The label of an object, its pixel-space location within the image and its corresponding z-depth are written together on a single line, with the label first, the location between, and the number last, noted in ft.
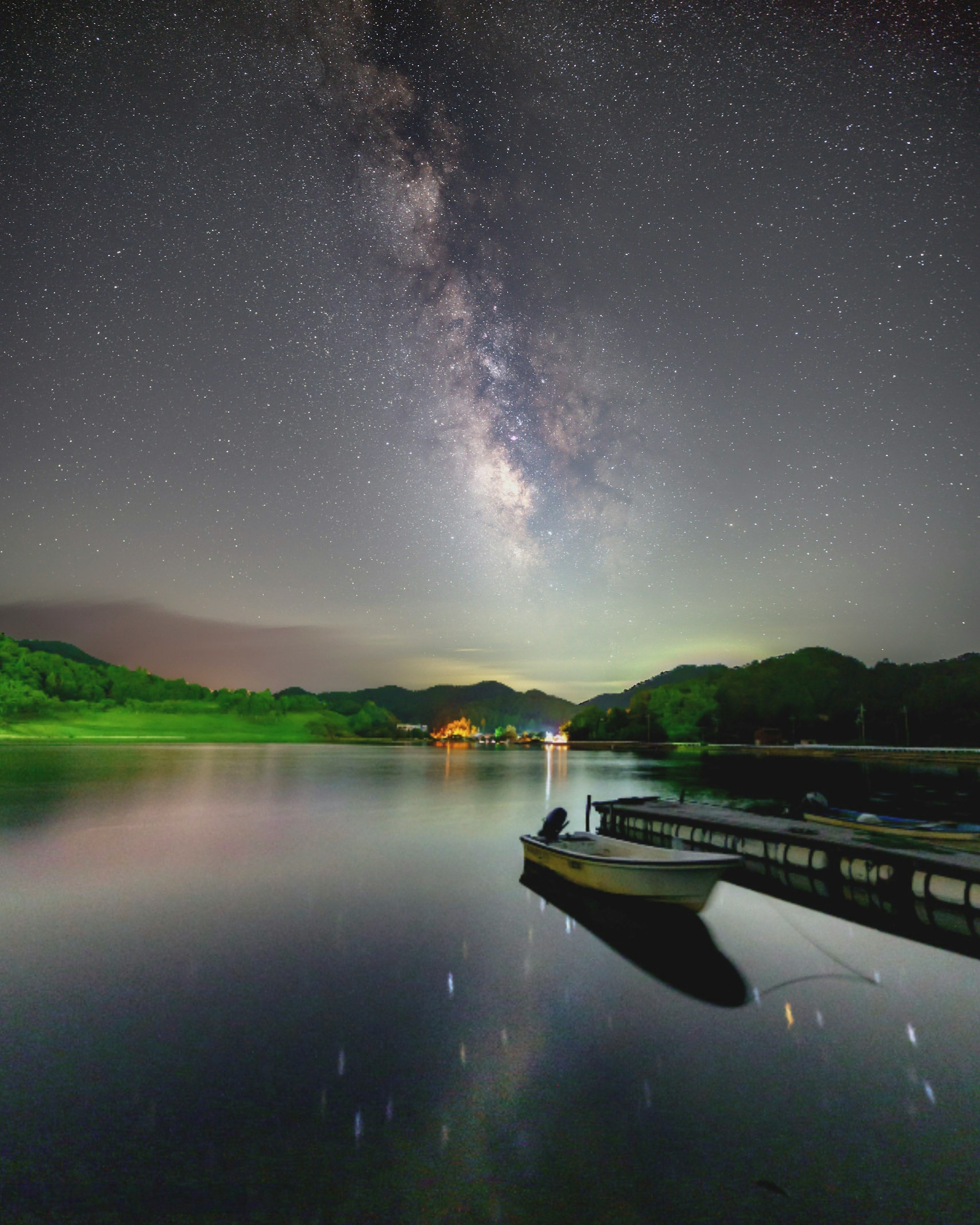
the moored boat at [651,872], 47.67
